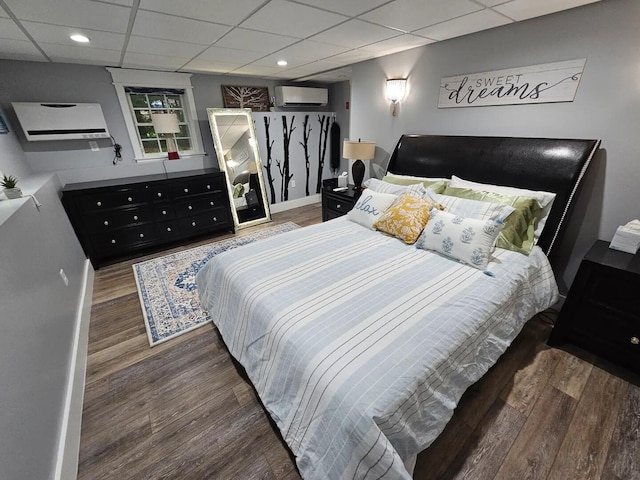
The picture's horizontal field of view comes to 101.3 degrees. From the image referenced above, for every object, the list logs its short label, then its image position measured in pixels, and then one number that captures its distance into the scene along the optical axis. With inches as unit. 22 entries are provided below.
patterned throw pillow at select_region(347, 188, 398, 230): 86.8
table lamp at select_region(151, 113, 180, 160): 133.2
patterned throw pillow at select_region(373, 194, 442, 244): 75.9
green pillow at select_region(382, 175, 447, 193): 87.5
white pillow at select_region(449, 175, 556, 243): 70.7
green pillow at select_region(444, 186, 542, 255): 69.8
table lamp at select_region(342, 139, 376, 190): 113.6
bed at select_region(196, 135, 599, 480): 36.6
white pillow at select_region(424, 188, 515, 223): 67.9
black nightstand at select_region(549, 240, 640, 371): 59.6
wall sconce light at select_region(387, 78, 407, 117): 104.7
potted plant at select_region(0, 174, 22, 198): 70.7
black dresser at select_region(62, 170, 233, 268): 114.0
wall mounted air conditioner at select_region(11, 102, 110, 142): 108.0
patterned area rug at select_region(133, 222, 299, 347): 83.4
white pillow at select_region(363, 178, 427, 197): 85.9
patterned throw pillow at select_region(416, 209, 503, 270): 63.6
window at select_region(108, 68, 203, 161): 128.4
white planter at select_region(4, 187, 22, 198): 70.4
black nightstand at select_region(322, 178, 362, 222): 118.8
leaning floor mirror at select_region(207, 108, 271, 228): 151.3
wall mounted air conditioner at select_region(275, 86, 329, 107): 170.1
